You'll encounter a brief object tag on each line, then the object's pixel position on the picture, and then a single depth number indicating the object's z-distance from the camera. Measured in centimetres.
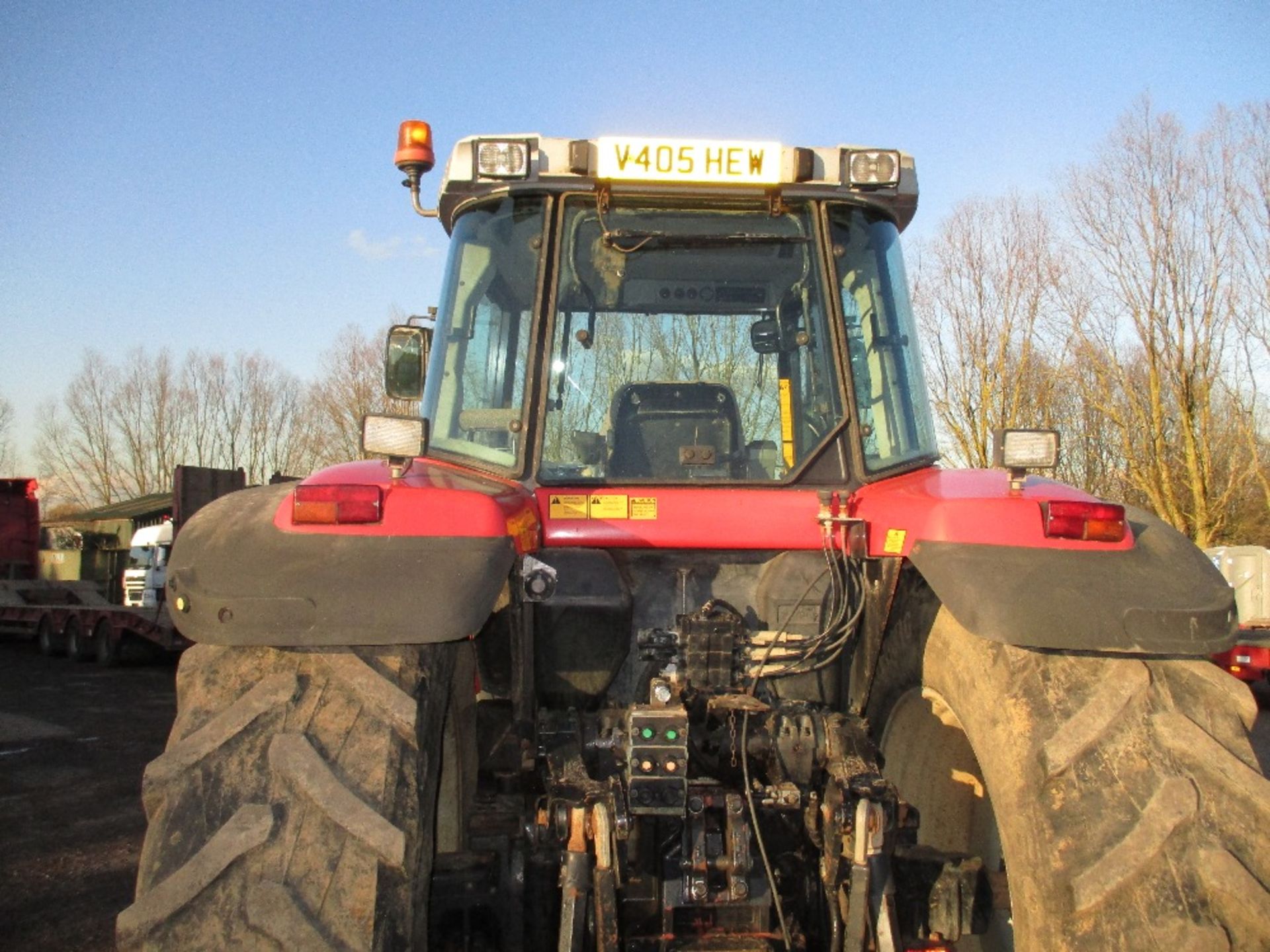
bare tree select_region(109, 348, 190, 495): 4800
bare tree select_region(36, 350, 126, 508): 4916
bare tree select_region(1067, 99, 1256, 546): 2288
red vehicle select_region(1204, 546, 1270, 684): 1512
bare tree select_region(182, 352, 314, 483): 4556
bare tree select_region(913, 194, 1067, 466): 2488
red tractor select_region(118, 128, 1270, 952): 216
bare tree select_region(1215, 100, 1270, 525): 2219
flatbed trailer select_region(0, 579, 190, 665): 1495
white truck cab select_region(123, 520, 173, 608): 2030
